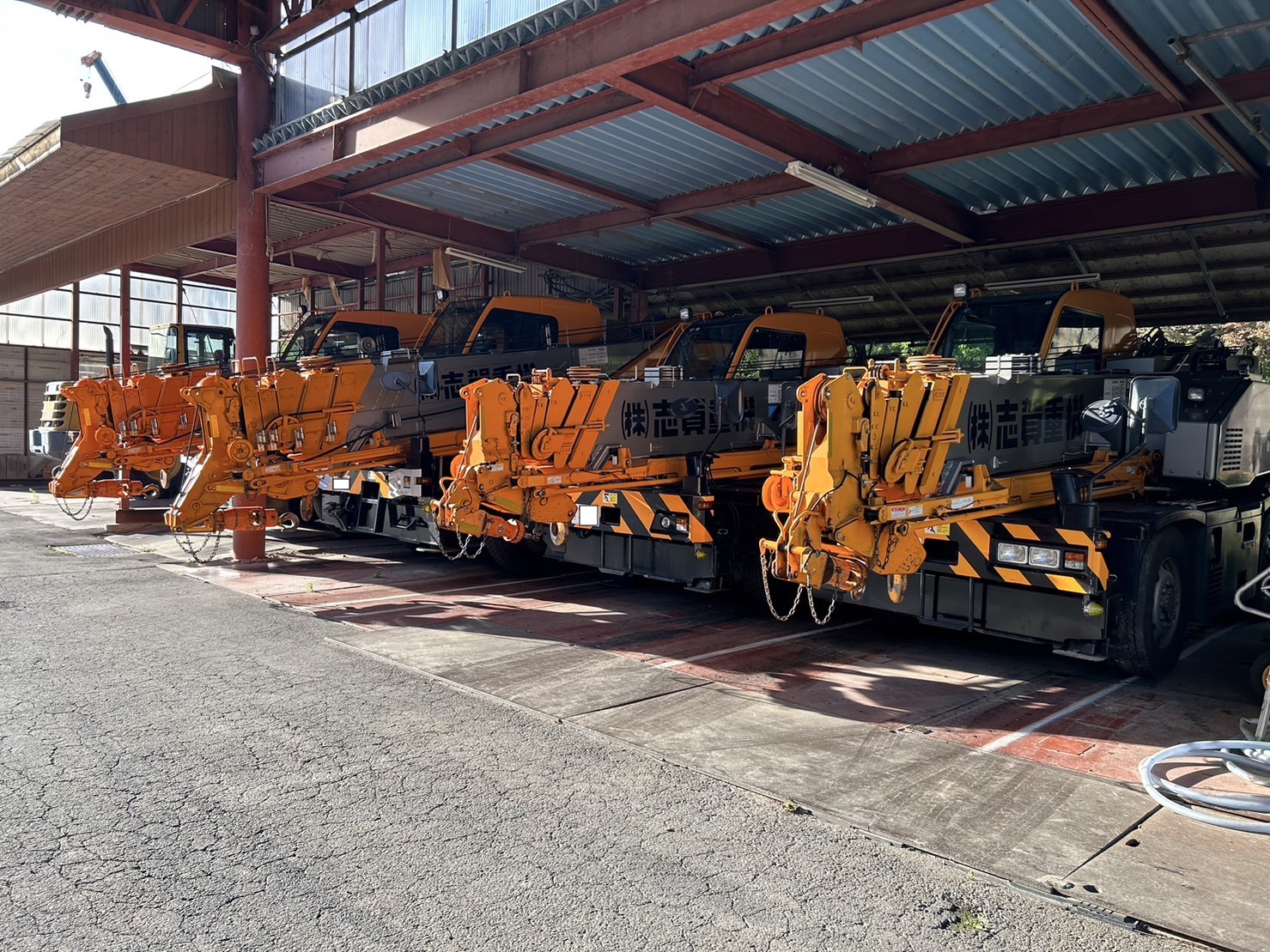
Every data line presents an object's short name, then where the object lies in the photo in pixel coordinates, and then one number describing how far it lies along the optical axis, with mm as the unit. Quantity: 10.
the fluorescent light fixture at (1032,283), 8625
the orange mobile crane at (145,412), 12422
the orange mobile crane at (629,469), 7660
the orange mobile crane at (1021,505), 5652
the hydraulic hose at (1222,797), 3938
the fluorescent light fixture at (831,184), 9109
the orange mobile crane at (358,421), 9188
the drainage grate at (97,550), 11536
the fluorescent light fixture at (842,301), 11719
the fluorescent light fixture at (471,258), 14281
